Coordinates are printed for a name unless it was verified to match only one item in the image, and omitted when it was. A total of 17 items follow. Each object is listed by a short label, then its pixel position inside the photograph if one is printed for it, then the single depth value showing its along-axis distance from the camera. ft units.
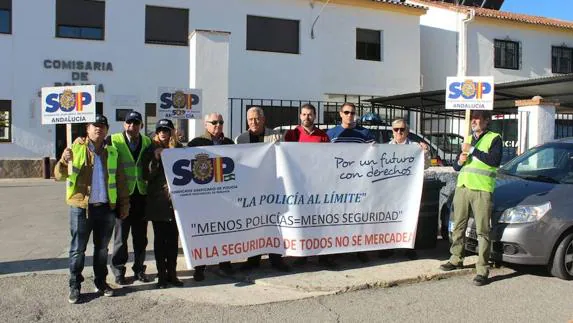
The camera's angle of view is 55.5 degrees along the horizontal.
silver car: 19.22
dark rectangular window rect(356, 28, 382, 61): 68.59
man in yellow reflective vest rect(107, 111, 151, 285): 18.15
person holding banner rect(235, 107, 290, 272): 20.65
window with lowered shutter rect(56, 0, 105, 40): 56.29
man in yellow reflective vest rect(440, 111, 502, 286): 19.24
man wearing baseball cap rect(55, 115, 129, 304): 16.75
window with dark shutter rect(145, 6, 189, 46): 58.59
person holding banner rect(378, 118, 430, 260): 22.04
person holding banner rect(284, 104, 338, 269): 20.76
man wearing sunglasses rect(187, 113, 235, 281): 19.43
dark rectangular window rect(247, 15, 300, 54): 62.64
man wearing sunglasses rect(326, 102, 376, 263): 21.63
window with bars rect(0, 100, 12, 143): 55.11
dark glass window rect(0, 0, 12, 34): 55.11
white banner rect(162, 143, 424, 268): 18.78
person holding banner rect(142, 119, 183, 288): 18.34
